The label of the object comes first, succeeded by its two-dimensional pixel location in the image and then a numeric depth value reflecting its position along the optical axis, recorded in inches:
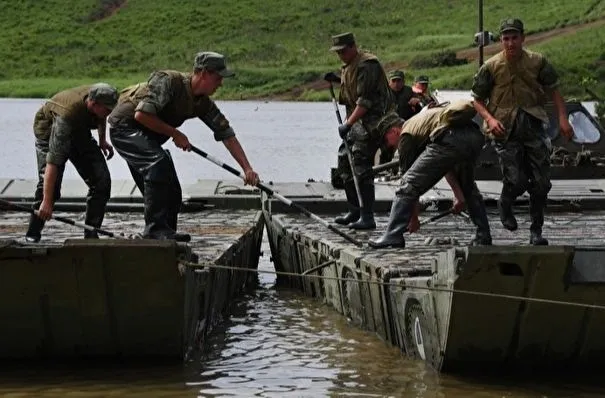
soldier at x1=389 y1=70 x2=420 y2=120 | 764.0
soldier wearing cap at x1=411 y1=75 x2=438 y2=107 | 763.4
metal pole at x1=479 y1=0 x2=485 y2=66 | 748.0
